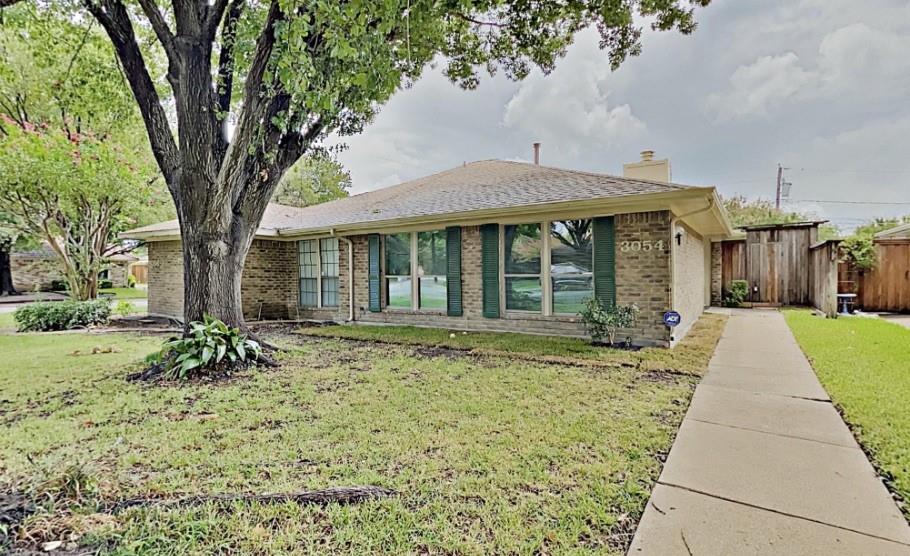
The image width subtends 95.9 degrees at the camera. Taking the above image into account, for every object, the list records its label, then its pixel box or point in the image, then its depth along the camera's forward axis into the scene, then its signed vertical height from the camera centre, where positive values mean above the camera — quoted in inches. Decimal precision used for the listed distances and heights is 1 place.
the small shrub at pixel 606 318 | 279.1 -30.7
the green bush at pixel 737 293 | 551.2 -29.1
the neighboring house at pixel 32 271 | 1031.0 +27.6
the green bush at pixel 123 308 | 505.4 -34.1
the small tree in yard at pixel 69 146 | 295.6 +131.8
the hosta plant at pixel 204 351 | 225.0 -40.9
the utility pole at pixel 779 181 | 1034.1 +228.8
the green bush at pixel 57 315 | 412.5 -34.6
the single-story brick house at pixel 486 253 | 282.7 +19.7
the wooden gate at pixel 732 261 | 558.6 +14.3
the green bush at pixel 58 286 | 1042.1 -11.4
